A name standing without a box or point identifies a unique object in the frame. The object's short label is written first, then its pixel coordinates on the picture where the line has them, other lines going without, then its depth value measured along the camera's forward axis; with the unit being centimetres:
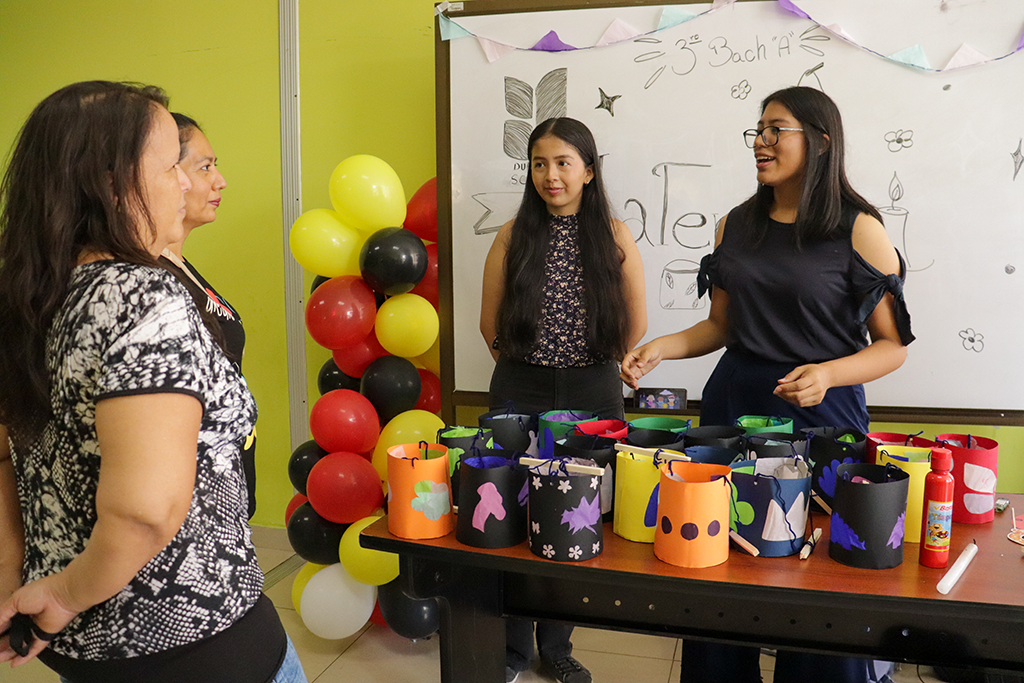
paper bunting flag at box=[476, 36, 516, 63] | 265
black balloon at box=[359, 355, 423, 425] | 252
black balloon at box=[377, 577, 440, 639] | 239
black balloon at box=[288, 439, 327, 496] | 255
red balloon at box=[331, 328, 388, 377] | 261
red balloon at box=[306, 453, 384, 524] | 239
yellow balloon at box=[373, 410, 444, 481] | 245
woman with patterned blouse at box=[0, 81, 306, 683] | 85
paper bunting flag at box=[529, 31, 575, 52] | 261
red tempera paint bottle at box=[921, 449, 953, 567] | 115
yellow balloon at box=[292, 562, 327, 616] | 264
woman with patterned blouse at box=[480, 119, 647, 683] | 223
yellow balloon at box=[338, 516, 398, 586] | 237
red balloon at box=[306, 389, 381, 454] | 244
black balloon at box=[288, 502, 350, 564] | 249
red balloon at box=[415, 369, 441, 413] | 279
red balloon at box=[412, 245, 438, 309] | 274
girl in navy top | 169
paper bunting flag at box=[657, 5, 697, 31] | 252
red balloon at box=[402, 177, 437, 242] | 272
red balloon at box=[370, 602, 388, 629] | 264
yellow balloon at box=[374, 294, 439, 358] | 251
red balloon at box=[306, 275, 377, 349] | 247
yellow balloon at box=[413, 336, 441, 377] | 281
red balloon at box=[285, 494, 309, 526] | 271
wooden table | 110
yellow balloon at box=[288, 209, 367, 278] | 253
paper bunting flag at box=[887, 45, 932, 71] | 237
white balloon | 244
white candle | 109
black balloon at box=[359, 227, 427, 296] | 241
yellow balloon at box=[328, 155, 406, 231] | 245
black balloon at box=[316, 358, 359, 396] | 272
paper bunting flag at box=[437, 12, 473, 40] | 267
